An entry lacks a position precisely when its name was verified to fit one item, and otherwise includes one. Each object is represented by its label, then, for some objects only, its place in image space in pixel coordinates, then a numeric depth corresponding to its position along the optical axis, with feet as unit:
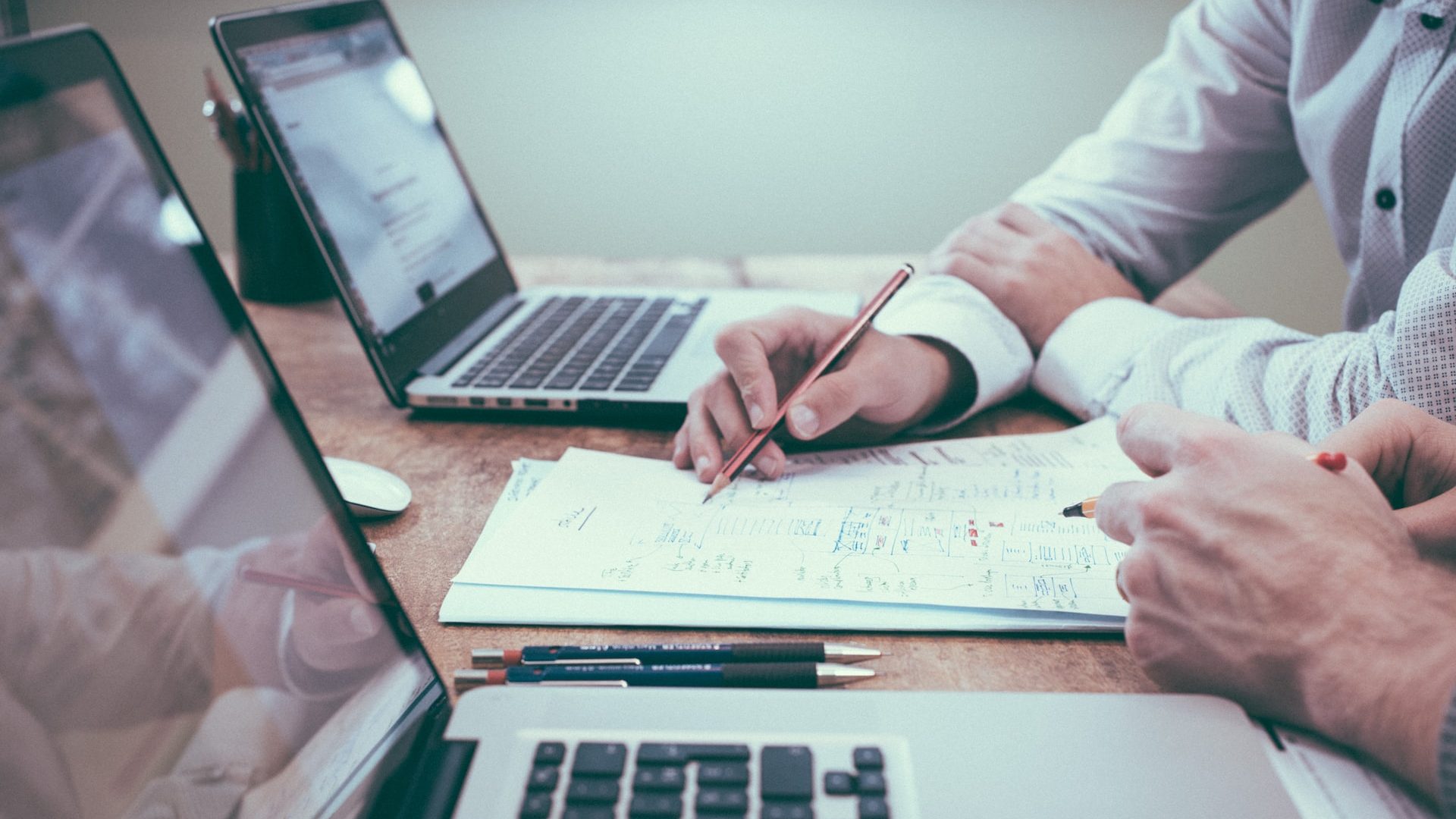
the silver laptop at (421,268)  2.40
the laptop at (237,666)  0.92
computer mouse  1.92
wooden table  1.48
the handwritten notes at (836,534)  1.63
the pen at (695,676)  1.36
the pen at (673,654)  1.43
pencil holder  3.25
